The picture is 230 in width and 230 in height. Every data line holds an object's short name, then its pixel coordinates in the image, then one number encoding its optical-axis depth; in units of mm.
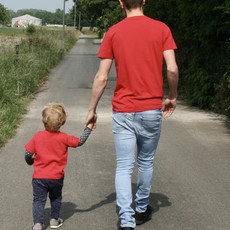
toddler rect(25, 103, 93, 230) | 4105
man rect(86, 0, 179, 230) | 4004
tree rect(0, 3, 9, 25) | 148638
